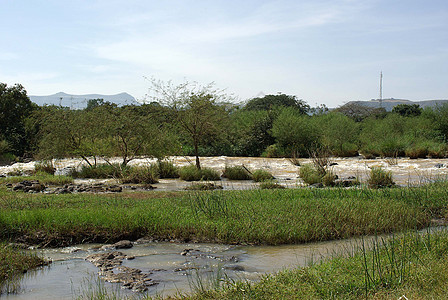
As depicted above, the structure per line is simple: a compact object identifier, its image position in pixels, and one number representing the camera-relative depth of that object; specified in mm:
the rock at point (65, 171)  25212
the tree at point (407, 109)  58275
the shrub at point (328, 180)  19334
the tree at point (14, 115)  40219
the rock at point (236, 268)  8258
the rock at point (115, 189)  17609
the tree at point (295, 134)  36312
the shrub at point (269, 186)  18203
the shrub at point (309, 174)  20109
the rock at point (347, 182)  18847
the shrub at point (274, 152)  36741
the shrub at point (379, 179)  17719
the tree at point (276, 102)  59375
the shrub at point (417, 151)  30891
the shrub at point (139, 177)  21125
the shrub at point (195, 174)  23078
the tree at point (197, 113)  23969
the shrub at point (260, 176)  22350
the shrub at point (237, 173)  23697
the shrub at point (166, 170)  24297
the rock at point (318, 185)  18866
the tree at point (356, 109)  73119
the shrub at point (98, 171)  23798
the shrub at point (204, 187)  17669
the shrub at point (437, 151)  30688
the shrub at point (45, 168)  26172
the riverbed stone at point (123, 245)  9905
